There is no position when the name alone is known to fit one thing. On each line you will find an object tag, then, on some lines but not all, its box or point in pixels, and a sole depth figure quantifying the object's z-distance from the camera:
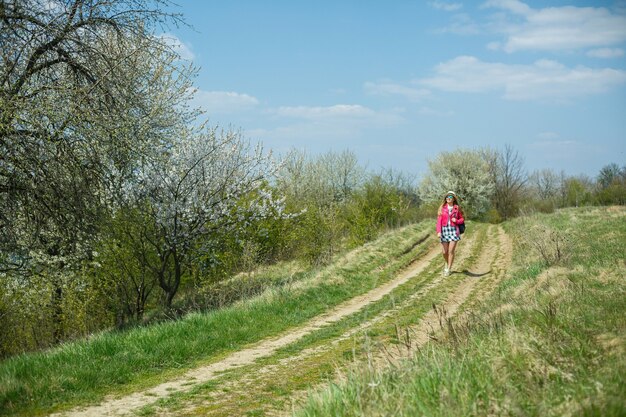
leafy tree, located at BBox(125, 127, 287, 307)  15.97
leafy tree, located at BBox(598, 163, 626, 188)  62.73
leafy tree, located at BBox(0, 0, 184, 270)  9.50
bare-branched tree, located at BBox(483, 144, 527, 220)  57.72
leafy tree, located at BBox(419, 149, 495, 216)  59.97
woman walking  15.88
